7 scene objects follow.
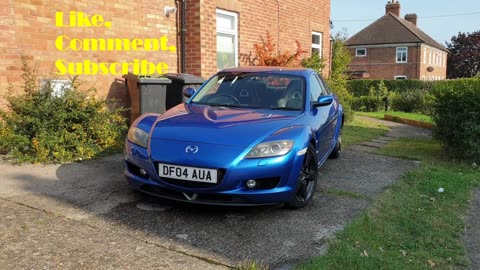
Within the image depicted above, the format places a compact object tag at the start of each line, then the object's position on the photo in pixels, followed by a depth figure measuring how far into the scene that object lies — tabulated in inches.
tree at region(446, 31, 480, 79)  2314.2
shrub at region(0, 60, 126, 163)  234.2
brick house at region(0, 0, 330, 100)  261.3
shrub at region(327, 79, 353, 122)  504.1
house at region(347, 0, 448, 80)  1921.8
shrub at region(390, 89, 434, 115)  804.6
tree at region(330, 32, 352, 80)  630.4
